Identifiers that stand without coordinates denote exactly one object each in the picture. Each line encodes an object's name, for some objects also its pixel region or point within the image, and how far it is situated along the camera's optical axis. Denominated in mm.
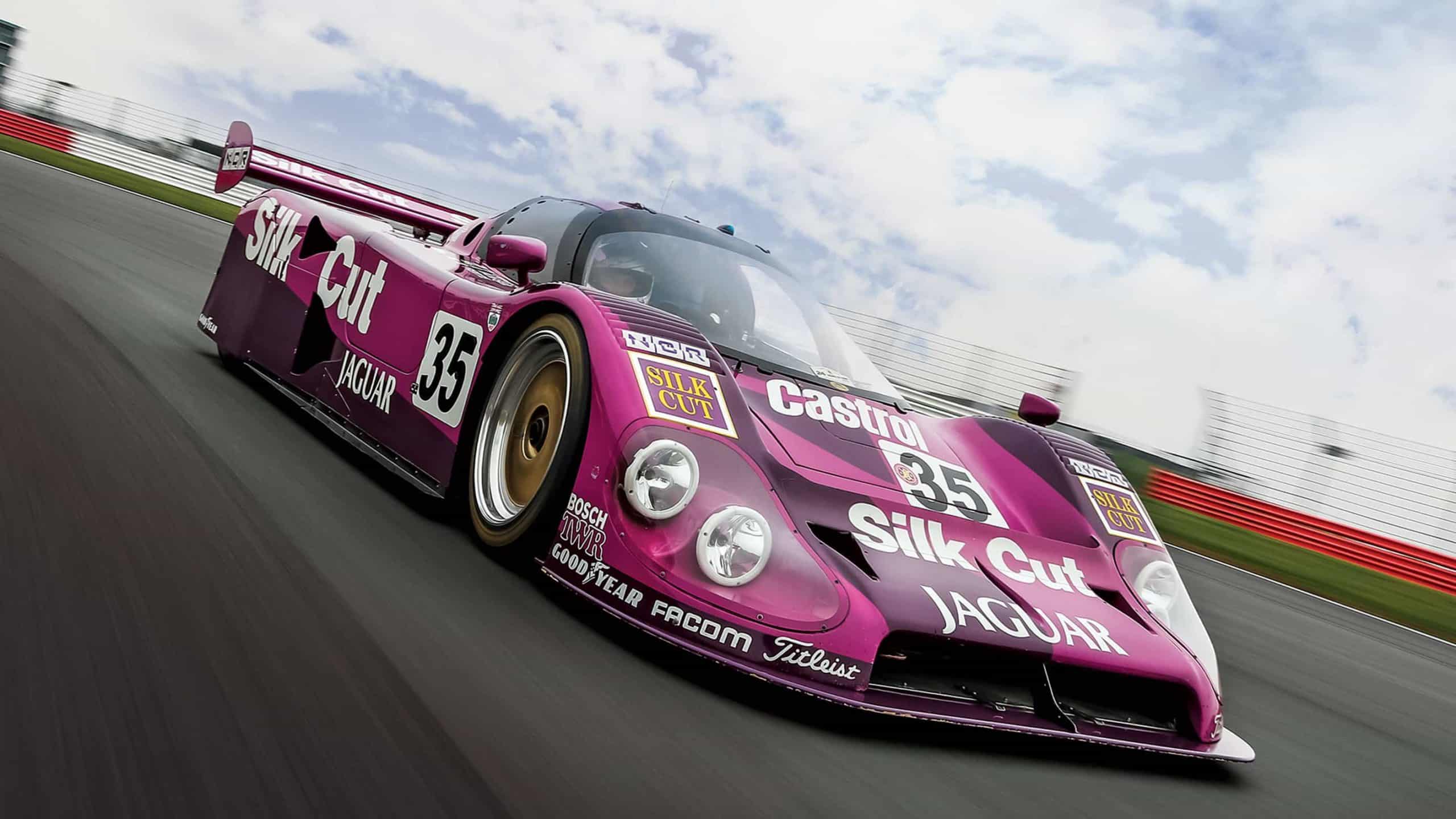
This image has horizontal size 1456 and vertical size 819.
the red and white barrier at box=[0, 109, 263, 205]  21094
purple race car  2674
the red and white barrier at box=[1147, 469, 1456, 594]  9711
